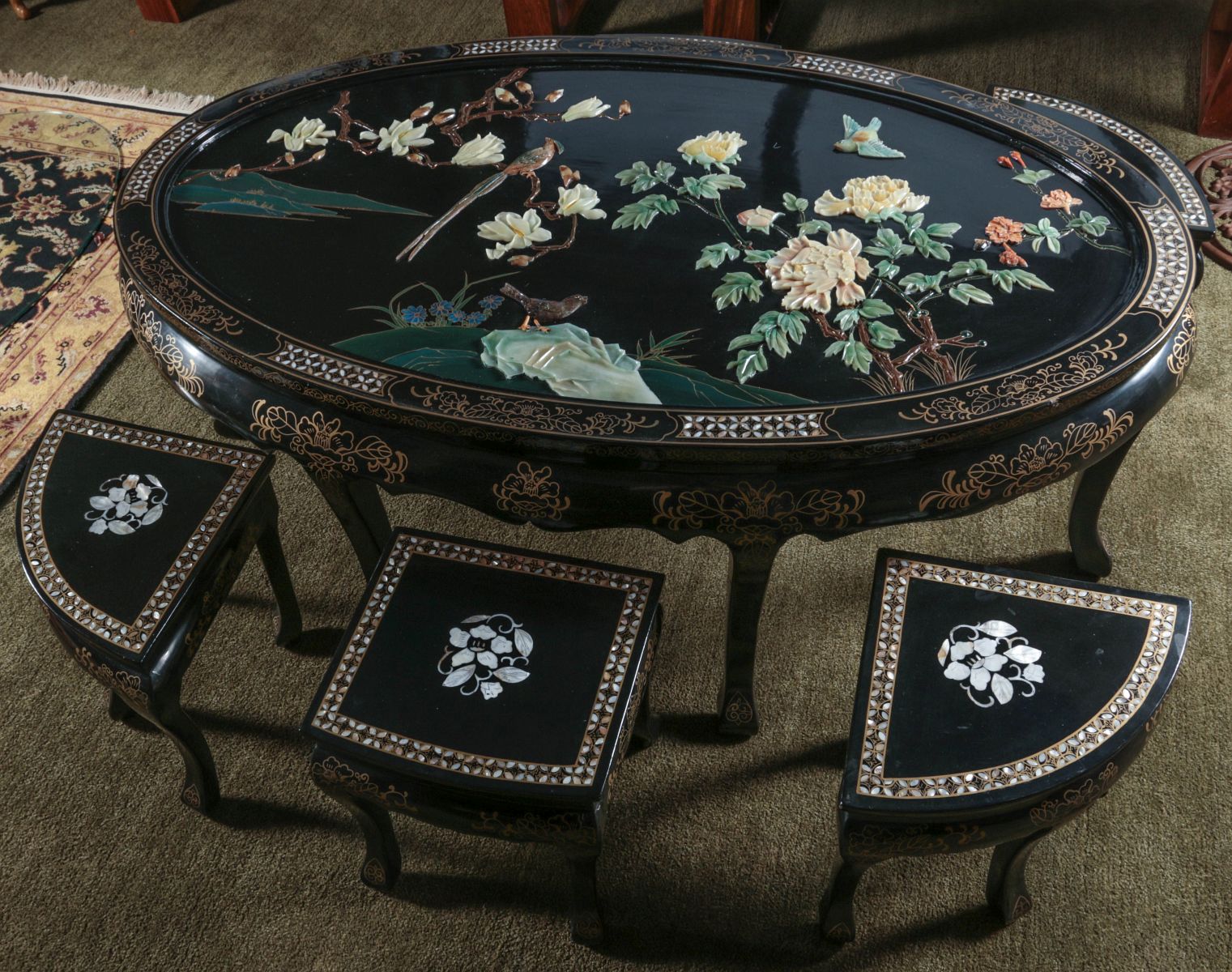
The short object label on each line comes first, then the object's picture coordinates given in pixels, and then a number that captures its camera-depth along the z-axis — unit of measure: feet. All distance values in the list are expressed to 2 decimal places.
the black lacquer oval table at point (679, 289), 4.15
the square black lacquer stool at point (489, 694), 3.98
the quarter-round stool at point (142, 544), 4.52
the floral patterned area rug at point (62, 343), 7.25
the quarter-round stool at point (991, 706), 3.85
